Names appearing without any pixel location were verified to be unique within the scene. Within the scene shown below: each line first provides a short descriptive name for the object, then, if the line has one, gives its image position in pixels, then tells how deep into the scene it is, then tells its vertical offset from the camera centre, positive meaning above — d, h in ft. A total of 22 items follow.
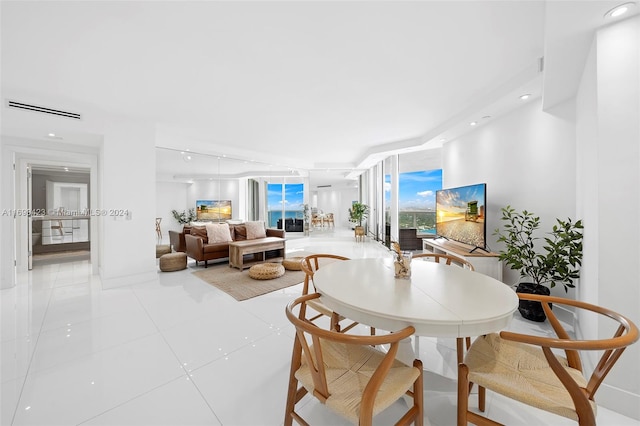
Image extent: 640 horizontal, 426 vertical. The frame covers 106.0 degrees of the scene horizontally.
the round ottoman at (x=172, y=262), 15.17 -3.22
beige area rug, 11.74 -3.88
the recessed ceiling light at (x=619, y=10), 4.66 +3.99
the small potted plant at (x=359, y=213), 29.71 -0.27
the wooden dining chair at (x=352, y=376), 3.16 -2.66
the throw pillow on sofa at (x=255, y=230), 19.57 -1.53
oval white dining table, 3.57 -1.56
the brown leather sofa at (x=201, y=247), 16.19 -2.41
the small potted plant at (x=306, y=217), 28.55 -0.66
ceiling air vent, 10.05 +4.48
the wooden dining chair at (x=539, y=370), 2.99 -2.60
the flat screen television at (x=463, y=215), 11.53 -0.17
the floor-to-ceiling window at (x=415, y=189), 22.56 +2.34
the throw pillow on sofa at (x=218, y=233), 17.31 -1.56
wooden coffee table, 15.84 -2.59
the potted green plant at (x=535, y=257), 7.66 -1.62
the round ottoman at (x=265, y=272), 13.61 -3.45
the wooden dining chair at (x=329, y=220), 44.46 -1.59
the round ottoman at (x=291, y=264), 15.74 -3.48
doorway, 19.85 -0.28
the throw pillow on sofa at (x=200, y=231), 17.46 -1.45
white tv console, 10.69 -2.22
